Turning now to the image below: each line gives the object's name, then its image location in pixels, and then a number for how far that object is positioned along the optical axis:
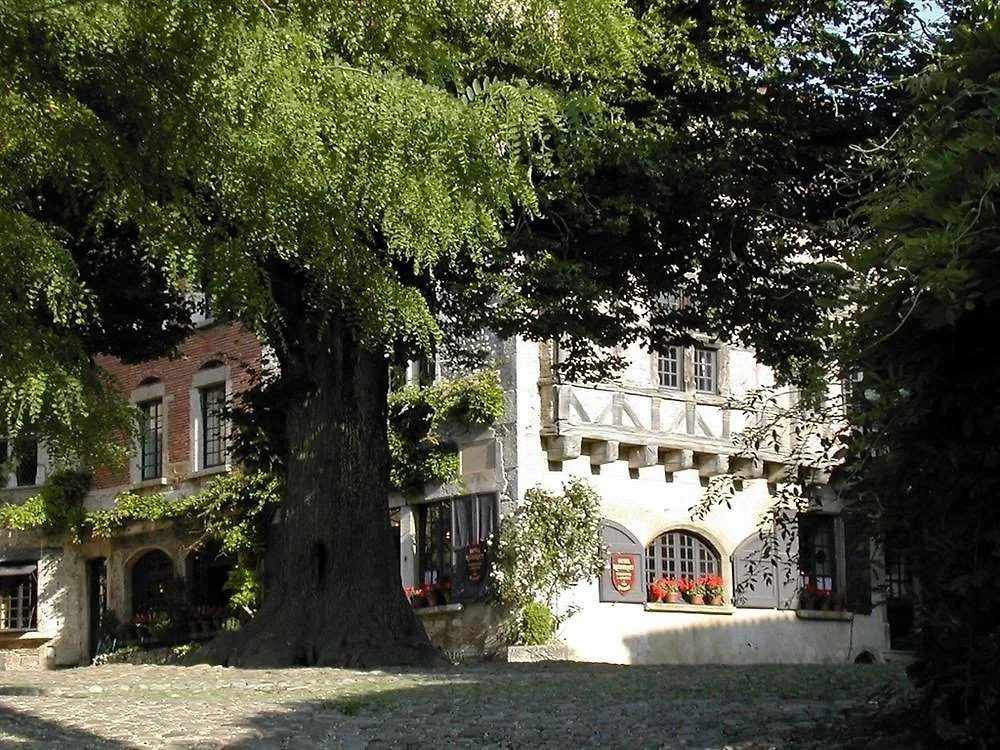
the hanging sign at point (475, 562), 25.00
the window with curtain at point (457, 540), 25.08
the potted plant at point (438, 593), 25.52
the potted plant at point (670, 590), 26.30
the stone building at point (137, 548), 30.75
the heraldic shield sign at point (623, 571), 25.64
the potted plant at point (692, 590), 26.61
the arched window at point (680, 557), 26.73
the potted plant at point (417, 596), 25.89
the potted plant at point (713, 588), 26.94
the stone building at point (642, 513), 25.16
